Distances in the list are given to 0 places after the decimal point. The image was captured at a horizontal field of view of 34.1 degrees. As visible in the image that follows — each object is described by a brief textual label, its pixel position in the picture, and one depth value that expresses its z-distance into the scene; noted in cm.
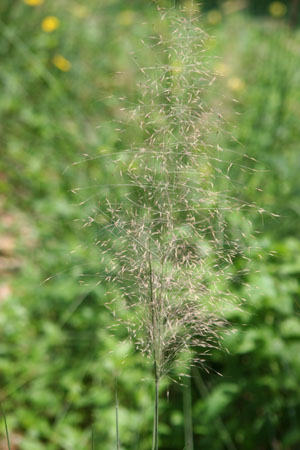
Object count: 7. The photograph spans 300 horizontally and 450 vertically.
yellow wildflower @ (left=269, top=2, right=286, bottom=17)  422
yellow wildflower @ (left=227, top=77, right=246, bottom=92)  321
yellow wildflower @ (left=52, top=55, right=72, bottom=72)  345
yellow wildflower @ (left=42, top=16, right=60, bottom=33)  372
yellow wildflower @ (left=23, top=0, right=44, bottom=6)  367
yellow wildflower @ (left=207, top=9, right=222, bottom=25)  447
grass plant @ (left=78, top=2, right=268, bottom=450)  87
